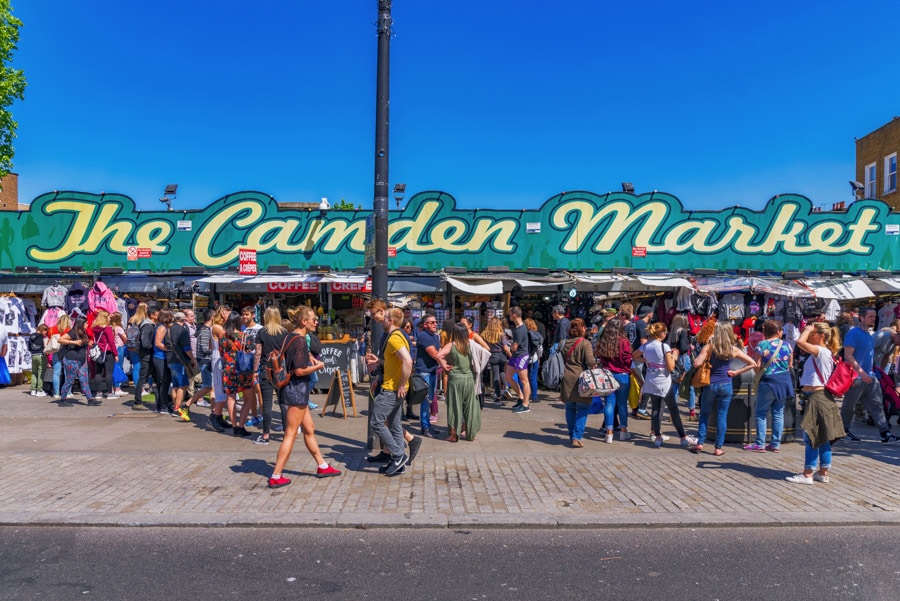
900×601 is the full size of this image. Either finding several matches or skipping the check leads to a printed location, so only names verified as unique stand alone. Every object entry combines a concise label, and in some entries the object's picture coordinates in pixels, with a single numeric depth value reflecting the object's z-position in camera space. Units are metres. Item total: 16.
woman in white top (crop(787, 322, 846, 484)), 6.42
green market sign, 14.76
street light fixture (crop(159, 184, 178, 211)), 16.28
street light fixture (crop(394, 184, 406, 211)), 17.18
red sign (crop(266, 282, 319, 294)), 13.49
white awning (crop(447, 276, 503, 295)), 13.30
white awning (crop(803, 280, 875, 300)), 13.80
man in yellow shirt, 6.62
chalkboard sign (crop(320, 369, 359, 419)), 10.06
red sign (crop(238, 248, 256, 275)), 14.26
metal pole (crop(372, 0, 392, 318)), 7.86
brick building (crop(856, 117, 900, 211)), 25.42
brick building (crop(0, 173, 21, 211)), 37.72
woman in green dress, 8.36
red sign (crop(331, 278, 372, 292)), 13.38
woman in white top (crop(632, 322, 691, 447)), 8.08
